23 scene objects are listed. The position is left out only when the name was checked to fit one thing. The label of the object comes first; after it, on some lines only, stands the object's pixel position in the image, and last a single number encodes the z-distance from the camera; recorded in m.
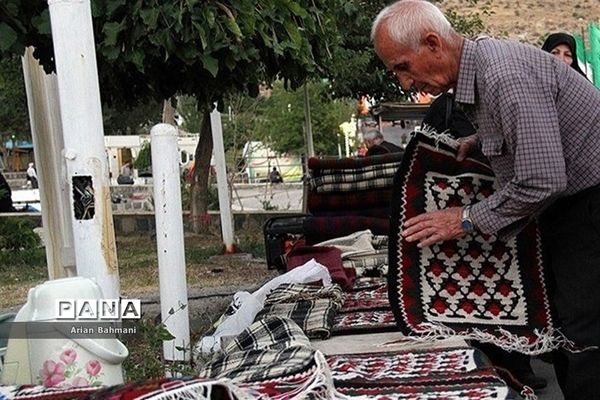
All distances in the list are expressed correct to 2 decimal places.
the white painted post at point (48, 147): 4.54
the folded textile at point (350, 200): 5.74
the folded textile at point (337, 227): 5.44
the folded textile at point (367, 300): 3.74
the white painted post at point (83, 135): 2.84
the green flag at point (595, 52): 11.18
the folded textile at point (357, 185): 5.74
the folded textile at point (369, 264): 4.70
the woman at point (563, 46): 4.97
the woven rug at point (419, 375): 2.31
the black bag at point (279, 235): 5.72
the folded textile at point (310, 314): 3.29
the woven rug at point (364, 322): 3.30
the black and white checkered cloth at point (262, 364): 2.27
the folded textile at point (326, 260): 4.36
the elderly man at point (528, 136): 2.45
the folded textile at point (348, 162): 5.80
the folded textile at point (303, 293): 3.87
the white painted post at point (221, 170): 9.81
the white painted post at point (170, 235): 3.54
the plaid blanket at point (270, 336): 2.64
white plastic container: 2.29
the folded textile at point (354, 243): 4.88
